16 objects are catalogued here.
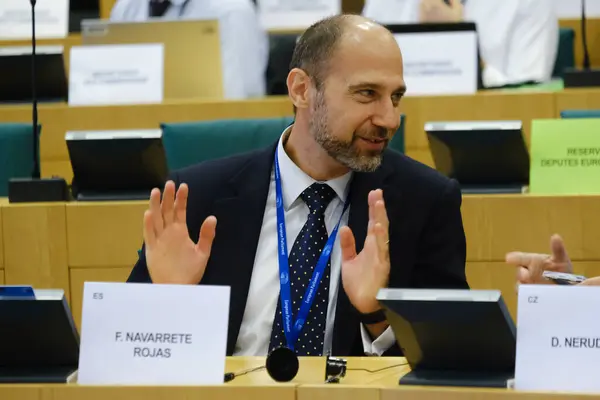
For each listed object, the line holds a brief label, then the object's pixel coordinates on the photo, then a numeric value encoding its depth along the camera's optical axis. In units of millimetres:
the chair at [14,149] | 7608
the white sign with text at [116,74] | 8740
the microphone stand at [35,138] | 6943
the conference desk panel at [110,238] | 6371
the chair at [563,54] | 11065
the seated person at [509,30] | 10336
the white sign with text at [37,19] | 11665
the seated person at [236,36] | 10595
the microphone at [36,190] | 6784
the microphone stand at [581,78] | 8270
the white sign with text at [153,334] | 3497
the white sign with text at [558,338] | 3284
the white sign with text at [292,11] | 11856
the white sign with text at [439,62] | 8454
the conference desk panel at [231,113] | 8038
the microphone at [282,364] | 3511
